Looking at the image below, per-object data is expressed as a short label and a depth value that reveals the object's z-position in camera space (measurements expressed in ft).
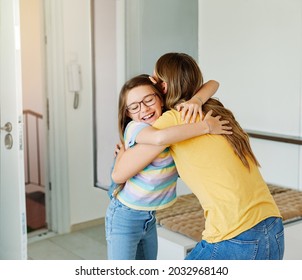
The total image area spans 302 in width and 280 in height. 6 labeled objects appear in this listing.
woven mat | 8.83
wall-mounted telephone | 13.73
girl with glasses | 5.86
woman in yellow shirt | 5.09
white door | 9.64
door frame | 13.47
